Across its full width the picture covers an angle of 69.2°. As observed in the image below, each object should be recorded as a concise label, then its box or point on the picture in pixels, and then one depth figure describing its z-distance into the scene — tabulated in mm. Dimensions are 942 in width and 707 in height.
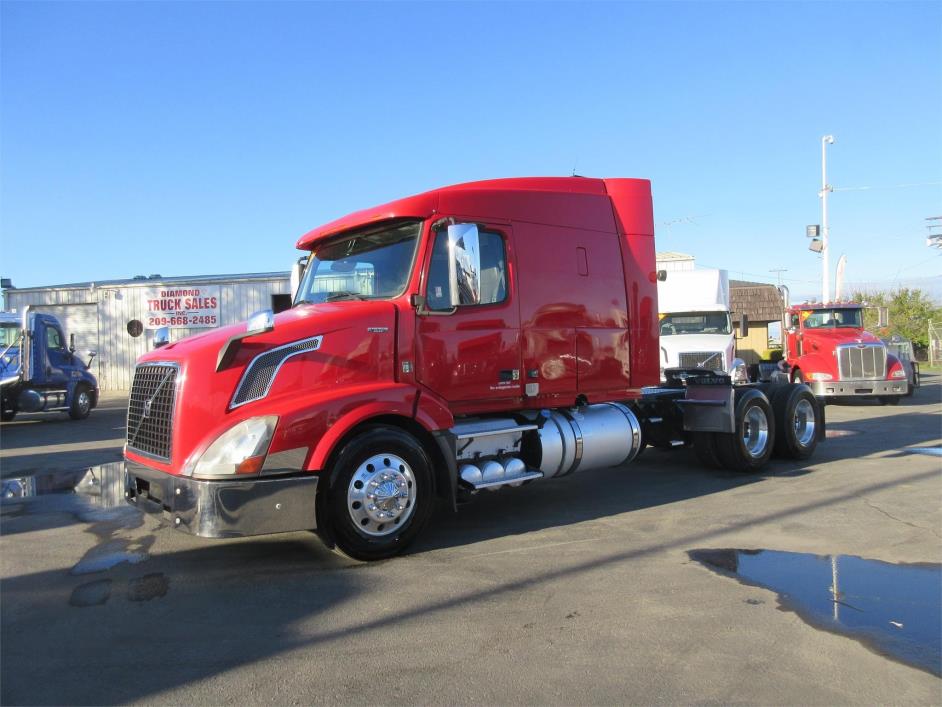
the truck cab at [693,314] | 14195
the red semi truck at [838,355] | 17375
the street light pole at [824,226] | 30031
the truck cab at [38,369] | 15523
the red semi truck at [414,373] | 4801
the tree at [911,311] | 46250
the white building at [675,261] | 28741
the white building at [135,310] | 27109
